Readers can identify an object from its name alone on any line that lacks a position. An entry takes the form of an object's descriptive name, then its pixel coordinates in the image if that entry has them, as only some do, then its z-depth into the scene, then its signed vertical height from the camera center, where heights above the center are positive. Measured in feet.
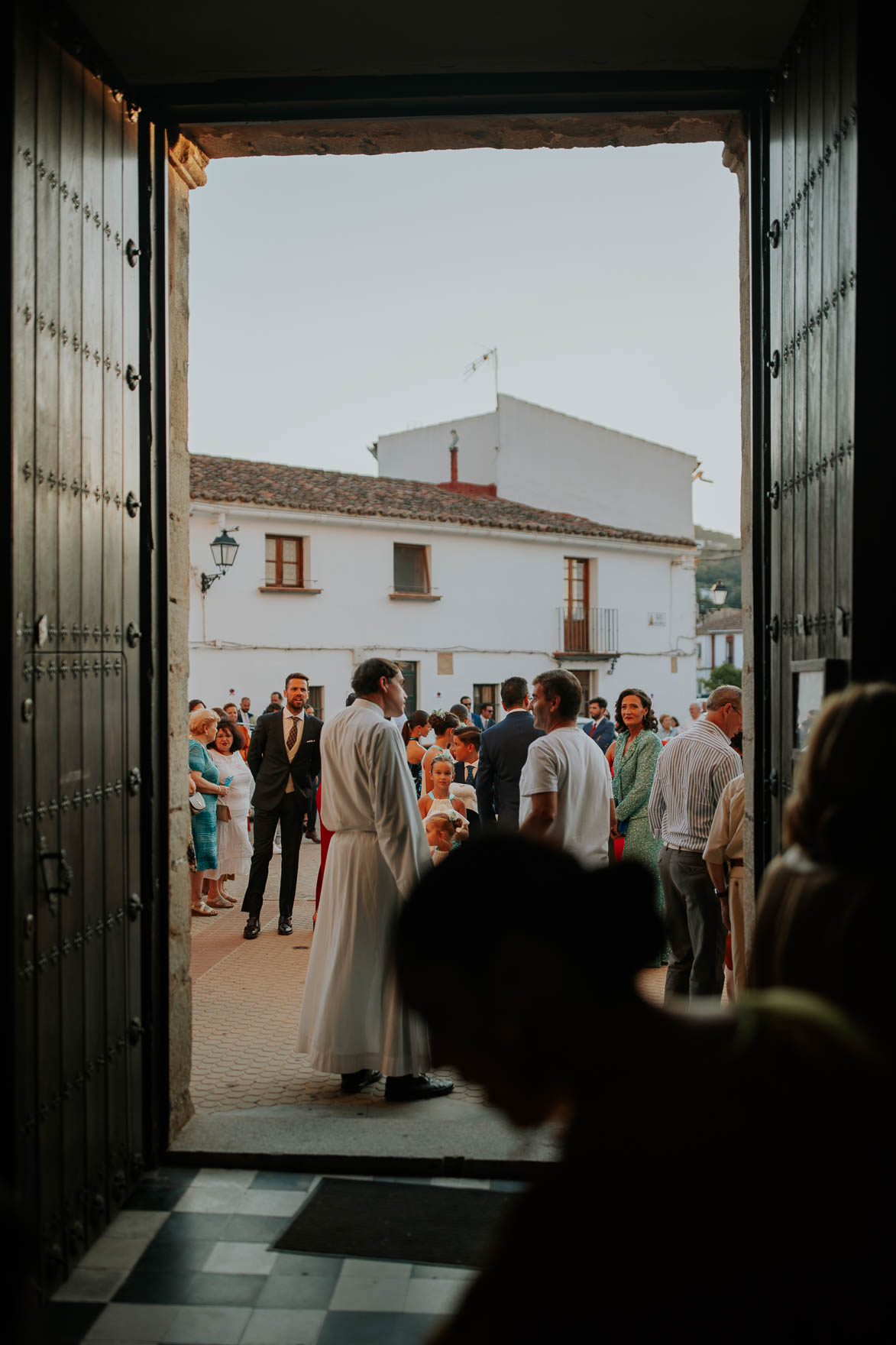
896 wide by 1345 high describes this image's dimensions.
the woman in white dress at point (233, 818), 32.45 -4.07
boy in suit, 28.50 -2.35
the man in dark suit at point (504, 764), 25.17 -2.01
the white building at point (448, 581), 76.48 +6.95
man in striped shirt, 18.13 -2.62
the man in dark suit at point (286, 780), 29.27 -2.72
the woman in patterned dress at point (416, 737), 34.86 -2.05
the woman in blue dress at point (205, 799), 30.01 -3.31
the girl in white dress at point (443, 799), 24.71 -2.83
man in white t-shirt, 18.22 -1.71
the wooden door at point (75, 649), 10.39 +0.25
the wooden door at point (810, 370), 10.41 +3.07
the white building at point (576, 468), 105.91 +18.98
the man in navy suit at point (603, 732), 37.58 -1.96
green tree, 143.53 -0.52
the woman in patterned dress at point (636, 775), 23.98 -2.14
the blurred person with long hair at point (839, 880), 5.76 -1.10
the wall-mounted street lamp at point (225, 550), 59.72 +6.51
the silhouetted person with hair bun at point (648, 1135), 3.65 -1.53
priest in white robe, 16.87 -3.56
